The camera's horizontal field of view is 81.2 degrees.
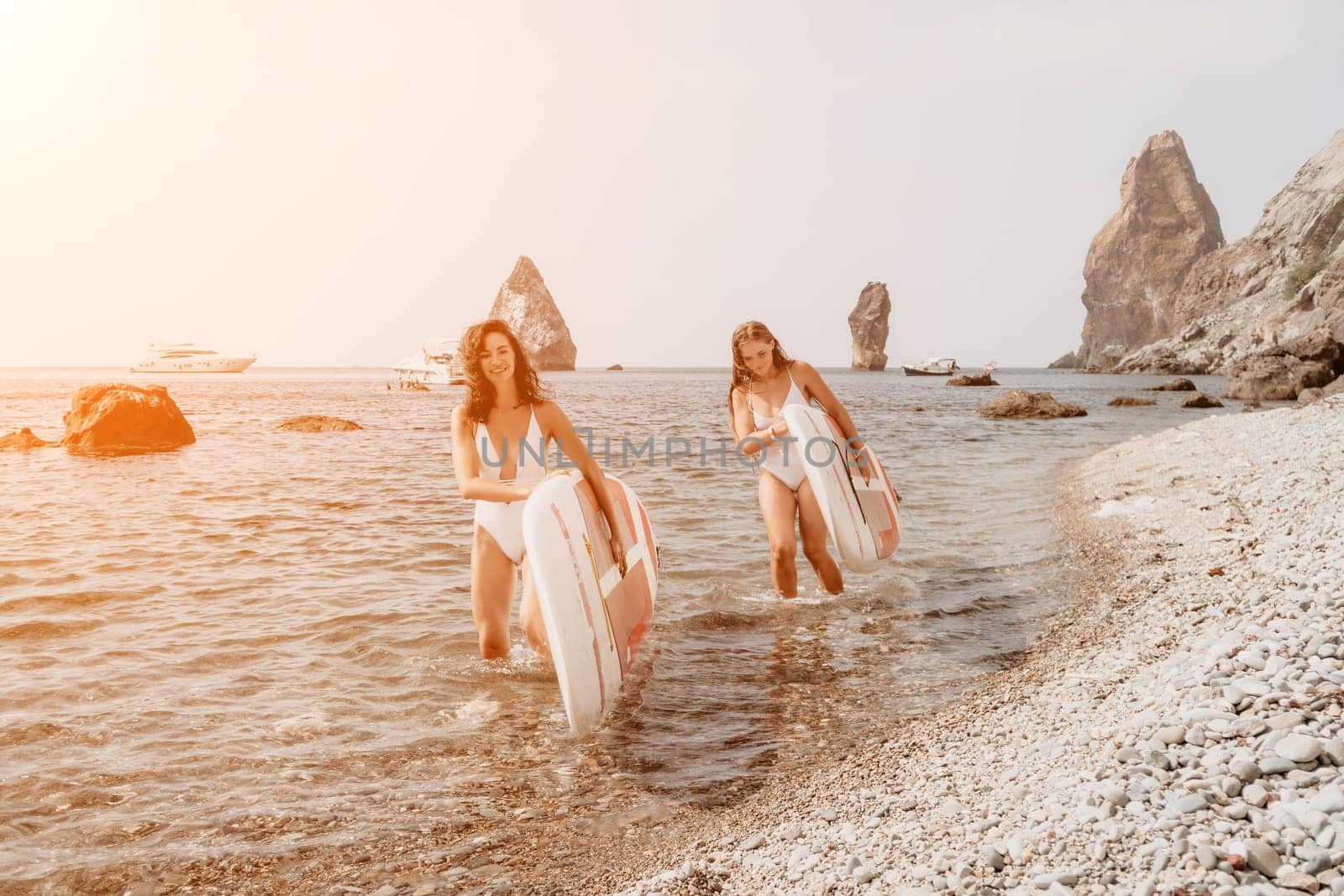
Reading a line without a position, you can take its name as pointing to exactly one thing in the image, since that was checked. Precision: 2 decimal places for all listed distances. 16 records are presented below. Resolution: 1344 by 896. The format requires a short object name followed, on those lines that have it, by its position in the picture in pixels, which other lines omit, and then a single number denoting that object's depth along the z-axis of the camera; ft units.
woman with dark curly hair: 16.69
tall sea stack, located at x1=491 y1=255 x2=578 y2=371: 463.83
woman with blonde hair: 21.16
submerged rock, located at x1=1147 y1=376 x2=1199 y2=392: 147.43
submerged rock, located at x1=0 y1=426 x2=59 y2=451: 60.80
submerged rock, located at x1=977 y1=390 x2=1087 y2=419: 94.63
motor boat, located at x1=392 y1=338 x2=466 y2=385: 206.80
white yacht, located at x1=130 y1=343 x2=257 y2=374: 313.12
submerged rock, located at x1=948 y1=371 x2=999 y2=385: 211.82
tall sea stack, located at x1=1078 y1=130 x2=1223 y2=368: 480.23
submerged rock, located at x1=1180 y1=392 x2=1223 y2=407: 100.53
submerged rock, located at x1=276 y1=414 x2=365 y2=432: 81.66
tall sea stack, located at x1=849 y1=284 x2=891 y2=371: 437.58
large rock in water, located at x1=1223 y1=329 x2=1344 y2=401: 93.71
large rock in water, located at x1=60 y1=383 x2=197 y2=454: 59.47
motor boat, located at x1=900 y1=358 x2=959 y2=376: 306.96
